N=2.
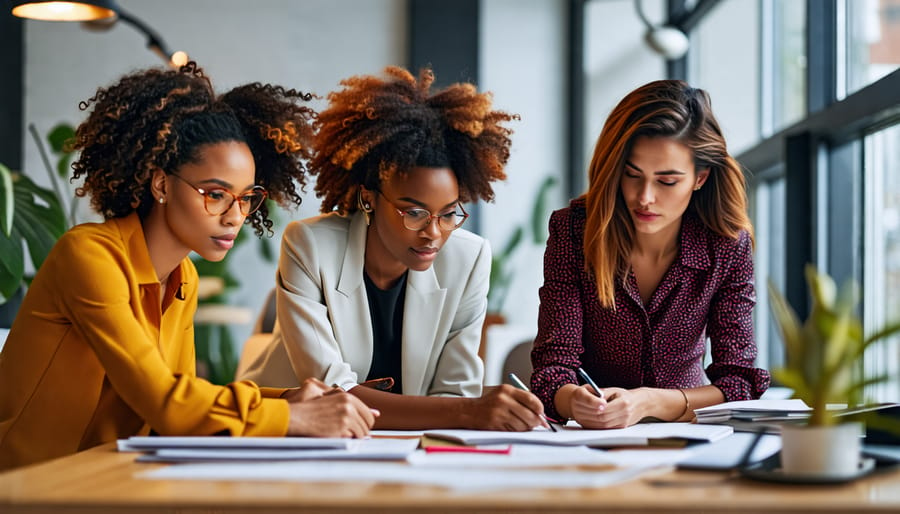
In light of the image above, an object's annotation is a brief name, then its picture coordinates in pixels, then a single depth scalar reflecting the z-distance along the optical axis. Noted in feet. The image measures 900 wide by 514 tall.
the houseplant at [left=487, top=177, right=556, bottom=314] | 17.74
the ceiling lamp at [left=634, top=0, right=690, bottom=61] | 14.28
